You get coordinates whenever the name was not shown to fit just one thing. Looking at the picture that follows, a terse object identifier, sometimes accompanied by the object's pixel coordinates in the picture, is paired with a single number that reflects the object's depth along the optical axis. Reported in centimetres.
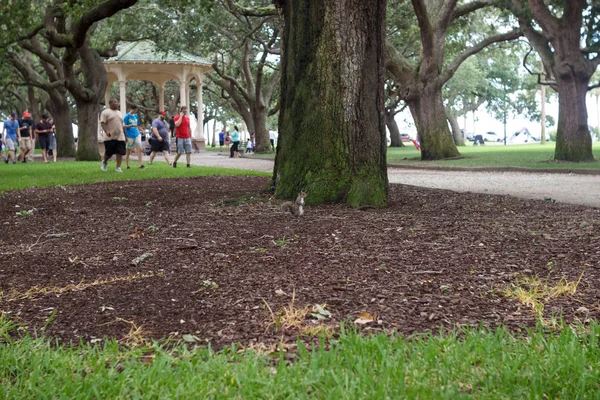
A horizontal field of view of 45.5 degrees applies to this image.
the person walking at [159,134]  1881
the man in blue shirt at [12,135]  2308
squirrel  692
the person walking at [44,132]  2367
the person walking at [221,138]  5309
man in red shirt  1842
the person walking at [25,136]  2400
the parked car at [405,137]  8875
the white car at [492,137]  9738
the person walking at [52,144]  2478
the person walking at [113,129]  1581
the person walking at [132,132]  1838
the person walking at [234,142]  3167
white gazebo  3722
